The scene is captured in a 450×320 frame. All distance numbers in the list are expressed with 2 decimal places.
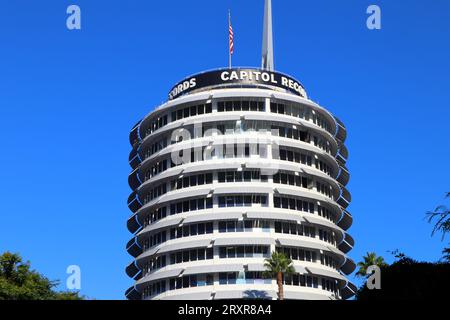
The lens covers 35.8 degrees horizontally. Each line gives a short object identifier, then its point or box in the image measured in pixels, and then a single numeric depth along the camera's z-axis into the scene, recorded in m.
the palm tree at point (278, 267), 98.38
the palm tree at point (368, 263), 103.94
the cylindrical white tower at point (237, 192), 107.75
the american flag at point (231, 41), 120.26
